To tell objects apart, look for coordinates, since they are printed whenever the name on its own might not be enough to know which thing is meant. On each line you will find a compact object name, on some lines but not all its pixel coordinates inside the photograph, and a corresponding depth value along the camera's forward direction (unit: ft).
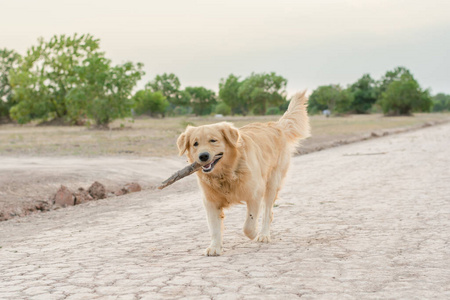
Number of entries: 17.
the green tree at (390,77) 358.64
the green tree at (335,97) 350.43
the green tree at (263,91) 338.34
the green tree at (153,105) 308.40
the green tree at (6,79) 201.67
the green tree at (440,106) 495.90
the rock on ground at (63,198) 36.21
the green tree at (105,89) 126.21
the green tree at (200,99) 404.16
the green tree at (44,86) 157.38
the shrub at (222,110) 438.40
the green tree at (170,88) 384.47
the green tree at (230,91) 355.77
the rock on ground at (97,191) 38.86
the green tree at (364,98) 361.30
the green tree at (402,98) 267.18
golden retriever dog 19.52
